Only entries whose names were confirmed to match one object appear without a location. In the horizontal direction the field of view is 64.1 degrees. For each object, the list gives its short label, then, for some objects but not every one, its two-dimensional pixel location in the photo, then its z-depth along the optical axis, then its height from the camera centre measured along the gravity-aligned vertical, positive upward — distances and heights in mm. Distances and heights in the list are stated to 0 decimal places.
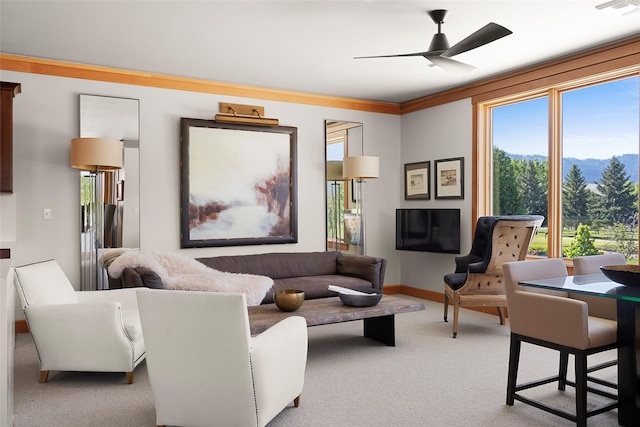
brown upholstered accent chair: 4656 -574
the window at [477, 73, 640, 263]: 4543 +408
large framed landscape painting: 5531 +238
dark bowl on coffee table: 4031 -753
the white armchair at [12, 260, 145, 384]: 3400 -852
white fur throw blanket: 4531 -668
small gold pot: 3814 -709
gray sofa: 5148 -709
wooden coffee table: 3643 -815
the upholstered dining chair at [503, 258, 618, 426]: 2588 -668
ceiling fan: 3265 +1087
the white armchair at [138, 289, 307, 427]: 2375 -750
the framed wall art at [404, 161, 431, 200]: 6516 +311
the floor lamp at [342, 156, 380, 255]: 6000 +443
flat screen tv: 5930 -311
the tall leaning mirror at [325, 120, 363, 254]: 6449 +175
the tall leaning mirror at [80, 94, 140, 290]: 5004 +100
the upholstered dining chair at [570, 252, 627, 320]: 3168 -409
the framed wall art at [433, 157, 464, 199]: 6031 +318
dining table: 2631 -752
